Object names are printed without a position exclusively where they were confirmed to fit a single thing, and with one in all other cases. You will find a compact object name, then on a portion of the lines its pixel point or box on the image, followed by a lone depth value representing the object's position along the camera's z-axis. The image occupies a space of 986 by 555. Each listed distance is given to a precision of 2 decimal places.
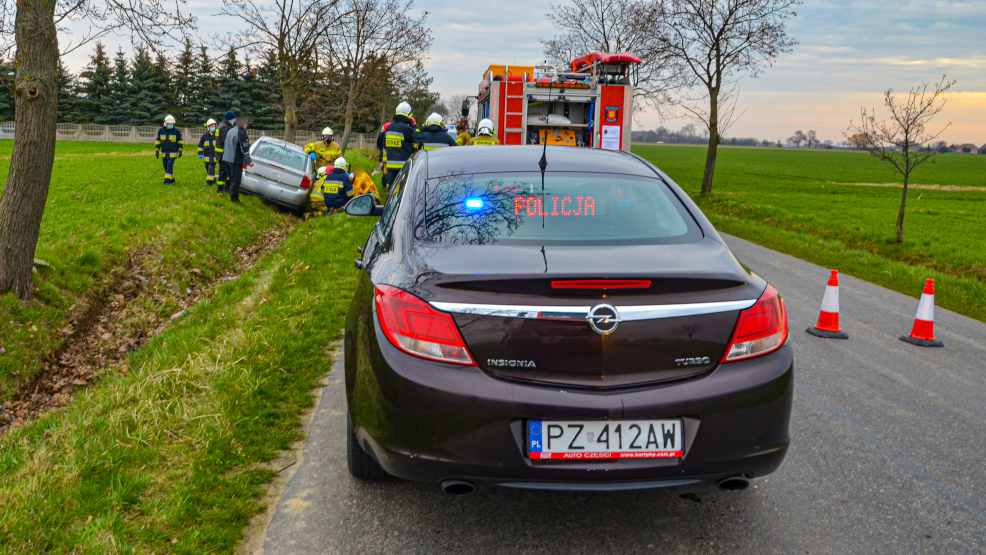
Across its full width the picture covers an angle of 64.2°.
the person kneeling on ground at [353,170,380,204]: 15.11
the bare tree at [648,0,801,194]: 22.14
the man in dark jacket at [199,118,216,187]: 17.83
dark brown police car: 2.77
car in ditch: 16.69
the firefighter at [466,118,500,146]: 12.52
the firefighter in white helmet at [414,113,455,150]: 12.40
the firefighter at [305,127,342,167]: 17.00
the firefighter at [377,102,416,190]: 12.80
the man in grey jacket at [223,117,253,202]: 15.84
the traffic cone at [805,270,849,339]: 7.04
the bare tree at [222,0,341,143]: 23.31
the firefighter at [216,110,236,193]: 16.66
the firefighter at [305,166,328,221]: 16.69
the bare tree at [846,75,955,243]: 13.51
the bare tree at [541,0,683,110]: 23.25
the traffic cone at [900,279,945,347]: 7.08
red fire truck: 15.23
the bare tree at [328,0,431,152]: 32.22
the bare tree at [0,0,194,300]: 7.58
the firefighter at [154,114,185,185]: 18.41
